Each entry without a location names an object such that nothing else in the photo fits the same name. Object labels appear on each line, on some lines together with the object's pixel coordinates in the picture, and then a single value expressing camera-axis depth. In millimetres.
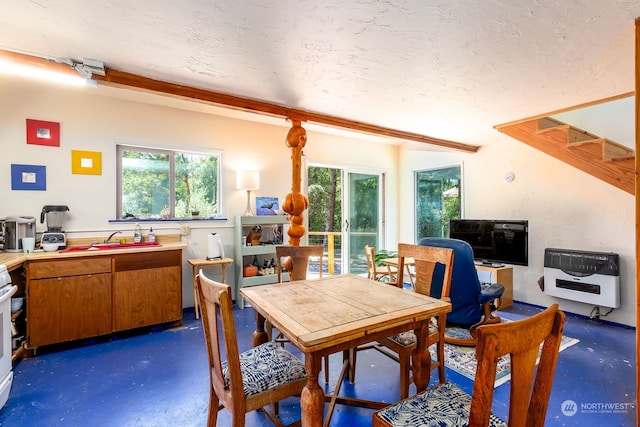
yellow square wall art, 3254
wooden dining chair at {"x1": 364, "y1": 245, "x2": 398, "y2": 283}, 3844
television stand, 3914
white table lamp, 4043
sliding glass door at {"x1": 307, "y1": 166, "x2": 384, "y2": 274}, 5211
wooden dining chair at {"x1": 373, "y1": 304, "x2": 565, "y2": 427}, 856
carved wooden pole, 3102
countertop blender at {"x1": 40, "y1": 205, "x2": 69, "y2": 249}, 2975
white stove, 1901
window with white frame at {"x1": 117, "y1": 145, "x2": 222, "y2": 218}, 3590
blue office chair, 2713
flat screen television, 3941
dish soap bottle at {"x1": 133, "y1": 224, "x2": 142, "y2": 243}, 3436
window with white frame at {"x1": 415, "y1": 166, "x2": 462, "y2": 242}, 5043
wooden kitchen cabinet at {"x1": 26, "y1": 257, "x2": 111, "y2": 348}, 2633
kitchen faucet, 3346
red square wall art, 3061
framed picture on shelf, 4340
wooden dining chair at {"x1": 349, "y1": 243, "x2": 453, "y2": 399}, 1829
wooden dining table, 1279
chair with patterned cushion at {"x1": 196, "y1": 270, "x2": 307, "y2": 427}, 1272
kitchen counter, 2449
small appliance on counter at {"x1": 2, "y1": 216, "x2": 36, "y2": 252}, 2834
